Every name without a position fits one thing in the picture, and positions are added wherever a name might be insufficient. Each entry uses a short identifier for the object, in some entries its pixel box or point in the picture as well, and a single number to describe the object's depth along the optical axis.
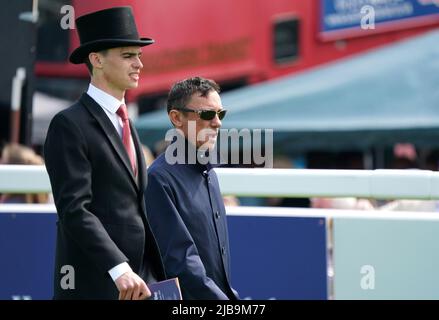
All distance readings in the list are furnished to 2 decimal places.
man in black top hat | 7.59
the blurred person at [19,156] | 14.54
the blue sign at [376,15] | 35.28
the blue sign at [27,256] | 10.73
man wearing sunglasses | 8.43
